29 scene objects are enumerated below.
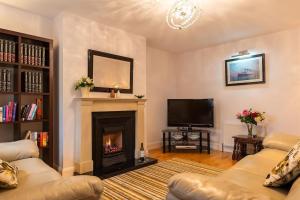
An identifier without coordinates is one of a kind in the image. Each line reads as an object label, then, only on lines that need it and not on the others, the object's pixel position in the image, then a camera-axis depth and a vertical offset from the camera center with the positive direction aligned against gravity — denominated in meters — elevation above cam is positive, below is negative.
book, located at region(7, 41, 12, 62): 2.70 +0.68
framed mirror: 3.44 +0.55
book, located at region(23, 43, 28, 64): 2.82 +0.68
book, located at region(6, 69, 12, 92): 2.70 +0.27
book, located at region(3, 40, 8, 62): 2.67 +0.68
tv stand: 4.64 -0.84
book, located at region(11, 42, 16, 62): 2.74 +0.66
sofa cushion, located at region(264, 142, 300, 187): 1.26 -0.43
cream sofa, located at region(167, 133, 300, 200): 1.01 -0.50
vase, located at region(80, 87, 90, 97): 3.17 +0.18
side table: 3.81 -0.81
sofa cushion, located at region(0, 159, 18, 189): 1.32 -0.49
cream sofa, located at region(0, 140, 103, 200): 1.08 -0.50
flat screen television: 4.64 -0.24
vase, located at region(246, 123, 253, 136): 4.00 -0.54
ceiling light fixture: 2.28 +1.05
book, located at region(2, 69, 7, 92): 2.66 +0.28
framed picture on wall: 4.13 +0.67
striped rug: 2.44 -1.08
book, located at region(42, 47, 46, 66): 3.01 +0.69
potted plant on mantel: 3.14 +0.27
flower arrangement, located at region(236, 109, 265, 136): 3.90 -0.30
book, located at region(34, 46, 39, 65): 2.92 +0.69
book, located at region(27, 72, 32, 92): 2.85 +0.30
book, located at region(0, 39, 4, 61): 2.64 +0.67
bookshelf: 2.72 +0.27
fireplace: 3.32 -0.67
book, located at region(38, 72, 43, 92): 2.95 +0.30
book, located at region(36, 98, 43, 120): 2.96 -0.09
